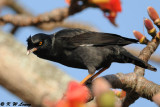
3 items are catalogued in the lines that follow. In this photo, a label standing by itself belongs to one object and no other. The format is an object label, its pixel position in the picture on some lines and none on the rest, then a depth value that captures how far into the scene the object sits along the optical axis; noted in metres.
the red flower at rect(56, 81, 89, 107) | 2.10
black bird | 7.56
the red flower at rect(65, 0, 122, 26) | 6.81
